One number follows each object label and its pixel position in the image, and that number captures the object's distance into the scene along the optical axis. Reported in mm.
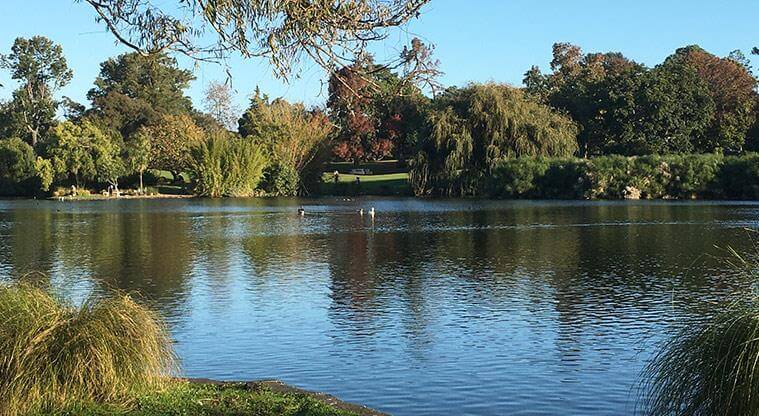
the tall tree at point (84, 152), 74000
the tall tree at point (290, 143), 78812
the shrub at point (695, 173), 60156
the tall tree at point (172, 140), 78250
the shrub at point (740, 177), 58906
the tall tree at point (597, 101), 69000
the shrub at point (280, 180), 78312
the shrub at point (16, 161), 77688
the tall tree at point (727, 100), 71625
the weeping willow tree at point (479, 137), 63906
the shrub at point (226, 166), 75000
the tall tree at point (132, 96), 84500
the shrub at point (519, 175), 62406
